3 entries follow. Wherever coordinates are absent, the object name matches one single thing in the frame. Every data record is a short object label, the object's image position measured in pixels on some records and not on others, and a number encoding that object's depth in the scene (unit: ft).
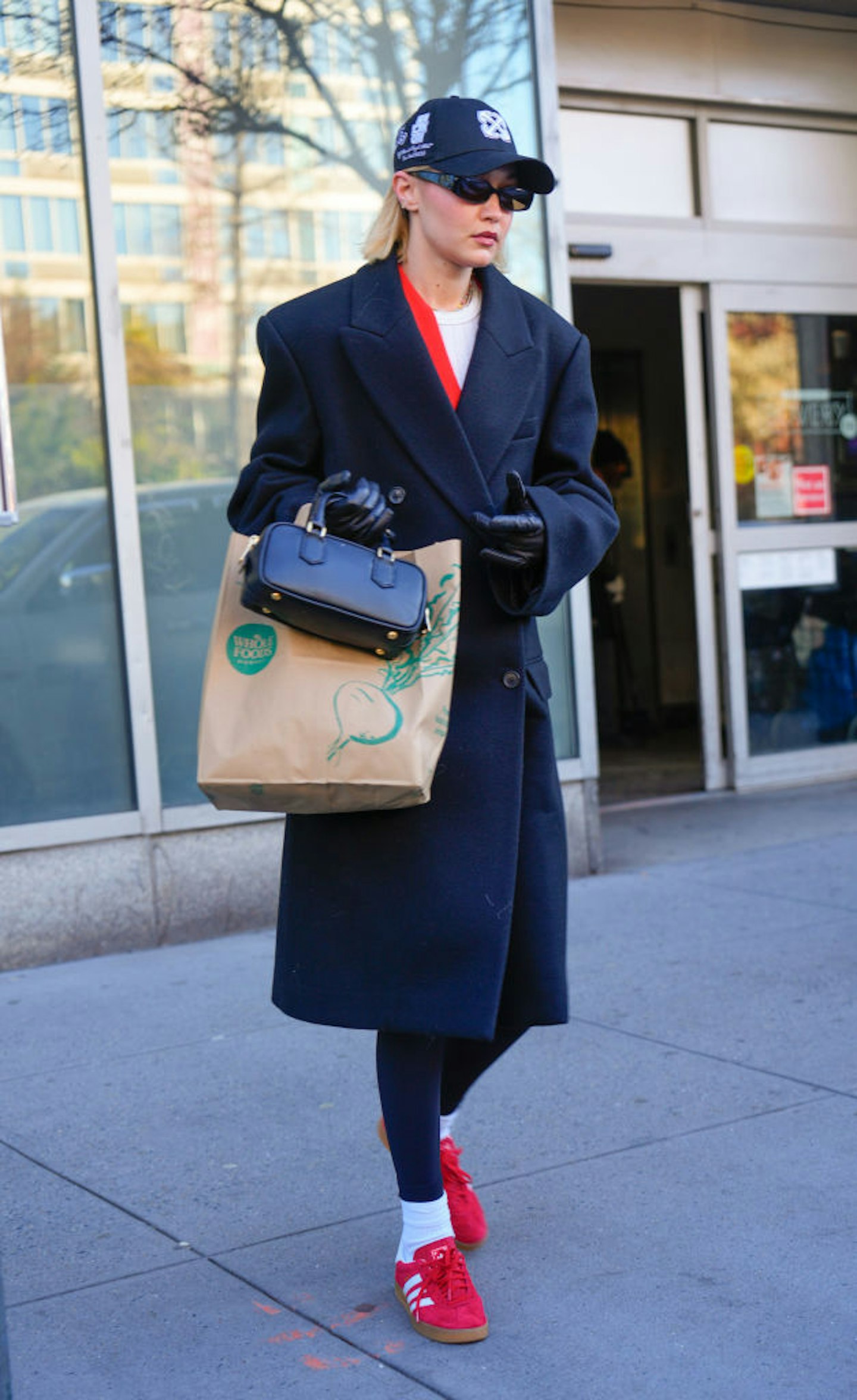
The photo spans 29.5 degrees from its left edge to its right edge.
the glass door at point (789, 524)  25.64
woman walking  8.90
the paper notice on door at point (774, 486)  26.20
